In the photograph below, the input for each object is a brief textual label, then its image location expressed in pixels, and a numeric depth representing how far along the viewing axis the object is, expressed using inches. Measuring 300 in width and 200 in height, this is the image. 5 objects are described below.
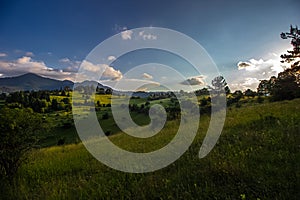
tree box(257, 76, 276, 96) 2544.7
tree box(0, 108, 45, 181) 175.3
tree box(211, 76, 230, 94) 1983.7
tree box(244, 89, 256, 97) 2227.6
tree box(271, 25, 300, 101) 931.1
